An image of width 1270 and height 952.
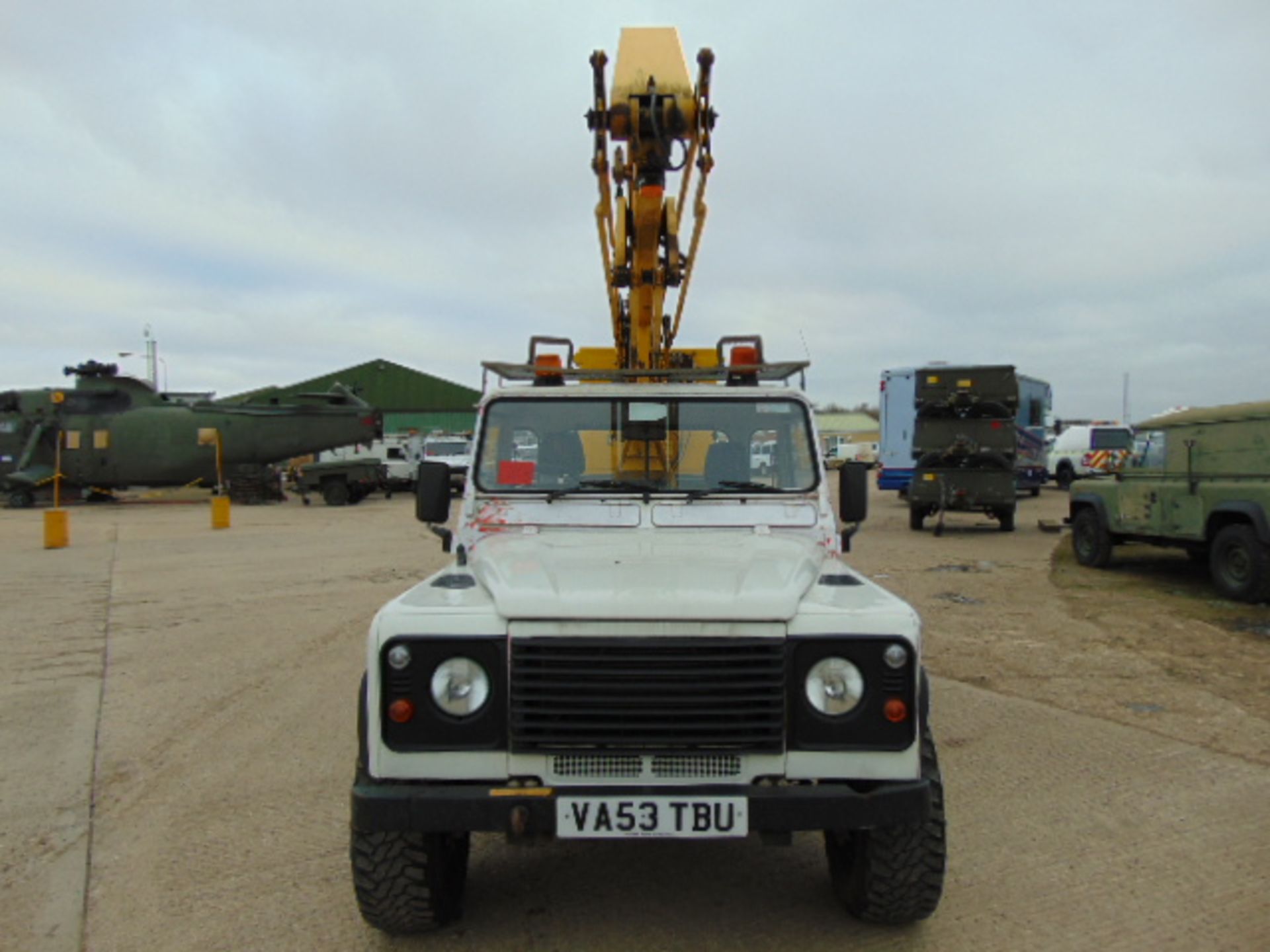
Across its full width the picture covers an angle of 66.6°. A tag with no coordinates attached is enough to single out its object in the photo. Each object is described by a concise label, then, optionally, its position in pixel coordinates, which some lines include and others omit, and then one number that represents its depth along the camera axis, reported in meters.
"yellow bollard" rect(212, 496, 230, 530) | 18.16
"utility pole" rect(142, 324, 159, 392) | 44.56
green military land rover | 9.22
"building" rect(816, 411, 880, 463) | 39.31
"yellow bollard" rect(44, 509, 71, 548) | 15.02
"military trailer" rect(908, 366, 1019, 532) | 16.52
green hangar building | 49.22
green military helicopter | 24.91
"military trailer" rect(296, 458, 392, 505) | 23.78
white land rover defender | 2.85
